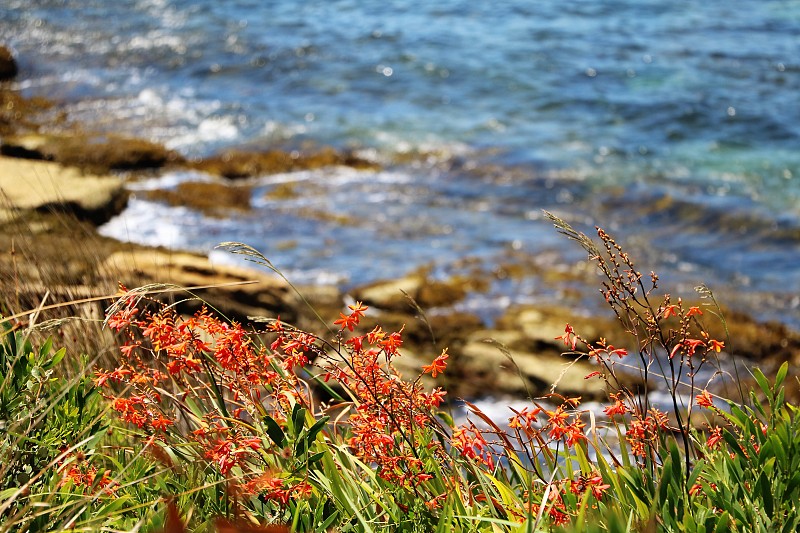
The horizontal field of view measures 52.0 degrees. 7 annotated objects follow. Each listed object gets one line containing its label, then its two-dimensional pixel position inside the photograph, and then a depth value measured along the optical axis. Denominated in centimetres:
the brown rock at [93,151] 1081
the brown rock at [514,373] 651
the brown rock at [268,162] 1139
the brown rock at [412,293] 759
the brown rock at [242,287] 639
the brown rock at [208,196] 1016
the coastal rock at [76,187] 798
